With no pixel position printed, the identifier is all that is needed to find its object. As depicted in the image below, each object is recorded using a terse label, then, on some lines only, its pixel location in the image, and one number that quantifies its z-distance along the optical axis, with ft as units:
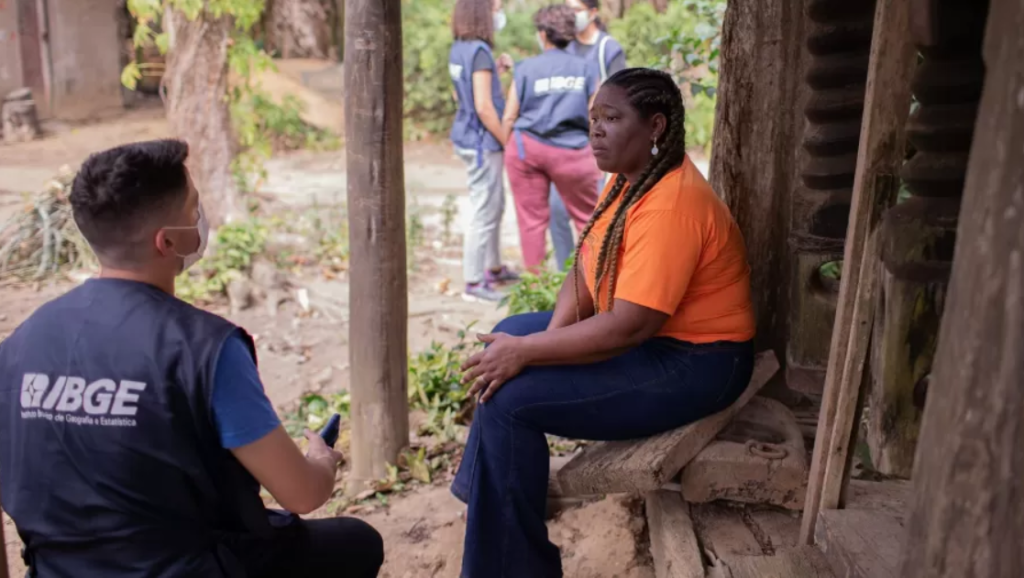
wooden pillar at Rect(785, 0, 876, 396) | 10.66
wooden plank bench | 9.59
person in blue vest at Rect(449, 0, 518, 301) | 21.50
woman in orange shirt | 9.48
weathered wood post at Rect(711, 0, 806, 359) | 11.14
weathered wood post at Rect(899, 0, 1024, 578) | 4.76
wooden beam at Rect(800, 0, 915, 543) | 7.68
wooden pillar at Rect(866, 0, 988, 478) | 8.20
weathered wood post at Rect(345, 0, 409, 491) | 12.67
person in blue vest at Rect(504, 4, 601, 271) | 20.75
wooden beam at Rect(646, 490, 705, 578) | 9.55
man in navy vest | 6.18
